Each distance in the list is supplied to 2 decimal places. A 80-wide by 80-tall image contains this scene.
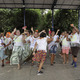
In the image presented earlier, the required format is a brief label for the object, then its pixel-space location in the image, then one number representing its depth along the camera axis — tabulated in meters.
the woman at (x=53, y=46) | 5.31
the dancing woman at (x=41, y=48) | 4.20
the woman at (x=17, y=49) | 4.82
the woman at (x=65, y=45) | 5.49
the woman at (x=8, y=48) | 5.95
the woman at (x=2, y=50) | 5.13
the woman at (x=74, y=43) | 4.84
